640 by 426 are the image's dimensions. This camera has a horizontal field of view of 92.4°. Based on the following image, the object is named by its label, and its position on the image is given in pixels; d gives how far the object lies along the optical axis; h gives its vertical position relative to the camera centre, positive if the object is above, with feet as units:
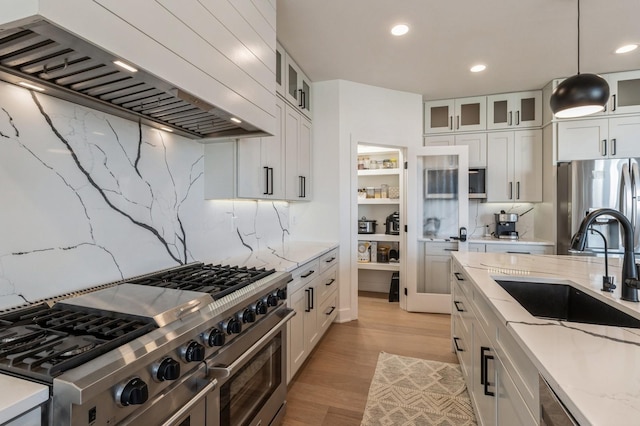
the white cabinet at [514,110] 13.10 +4.57
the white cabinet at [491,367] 3.24 -2.12
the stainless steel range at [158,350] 2.46 -1.33
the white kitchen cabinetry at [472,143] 13.74 +3.27
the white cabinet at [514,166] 13.14 +2.13
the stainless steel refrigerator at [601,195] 10.39 +0.73
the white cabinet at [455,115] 13.79 +4.56
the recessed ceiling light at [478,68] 10.95 +5.30
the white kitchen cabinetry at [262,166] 7.14 +1.20
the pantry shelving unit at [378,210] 15.01 +0.20
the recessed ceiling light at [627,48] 9.58 +5.32
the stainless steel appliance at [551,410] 2.29 -1.56
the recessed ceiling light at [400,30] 8.46 +5.19
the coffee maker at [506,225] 13.46 -0.46
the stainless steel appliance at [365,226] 15.53 -0.63
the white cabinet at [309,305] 7.15 -2.57
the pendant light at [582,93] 5.64 +2.29
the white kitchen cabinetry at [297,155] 9.65 +1.98
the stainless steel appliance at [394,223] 15.07 -0.46
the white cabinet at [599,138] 11.43 +2.94
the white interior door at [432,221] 12.74 -0.29
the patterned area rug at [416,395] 6.44 -4.26
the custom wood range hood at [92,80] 2.88 +1.62
